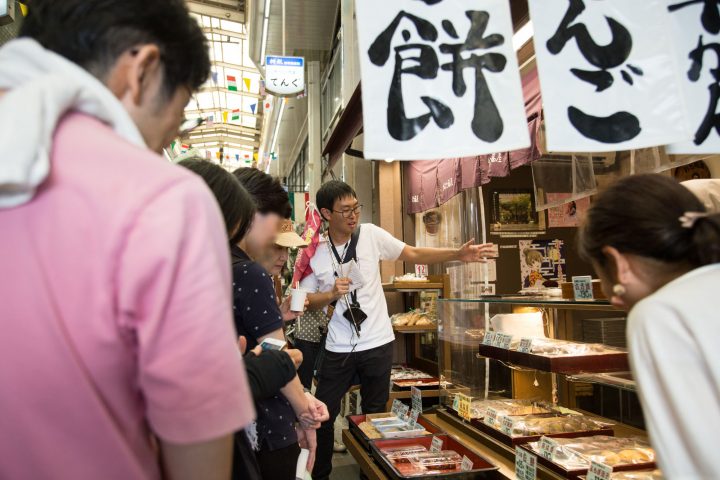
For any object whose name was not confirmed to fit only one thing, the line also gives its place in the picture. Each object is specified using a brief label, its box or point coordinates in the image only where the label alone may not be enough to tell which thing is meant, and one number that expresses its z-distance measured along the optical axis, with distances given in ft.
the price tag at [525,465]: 7.47
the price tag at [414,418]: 11.00
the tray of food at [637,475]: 6.99
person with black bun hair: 3.71
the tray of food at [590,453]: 7.34
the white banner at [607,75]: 5.73
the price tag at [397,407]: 11.71
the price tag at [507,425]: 9.11
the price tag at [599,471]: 6.74
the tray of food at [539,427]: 8.83
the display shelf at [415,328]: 18.80
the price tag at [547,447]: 7.93
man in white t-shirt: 13.09
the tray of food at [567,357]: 8.41
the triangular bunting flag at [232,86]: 38.22
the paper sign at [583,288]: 7.95
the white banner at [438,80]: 5.61
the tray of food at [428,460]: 8.02
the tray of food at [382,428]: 10.48
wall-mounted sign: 27.35
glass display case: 8.58
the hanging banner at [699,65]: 6.04
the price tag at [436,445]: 9.59
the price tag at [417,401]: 11.41
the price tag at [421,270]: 21.17
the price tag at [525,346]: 9.22
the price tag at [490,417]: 9.80
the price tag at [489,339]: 10.32
